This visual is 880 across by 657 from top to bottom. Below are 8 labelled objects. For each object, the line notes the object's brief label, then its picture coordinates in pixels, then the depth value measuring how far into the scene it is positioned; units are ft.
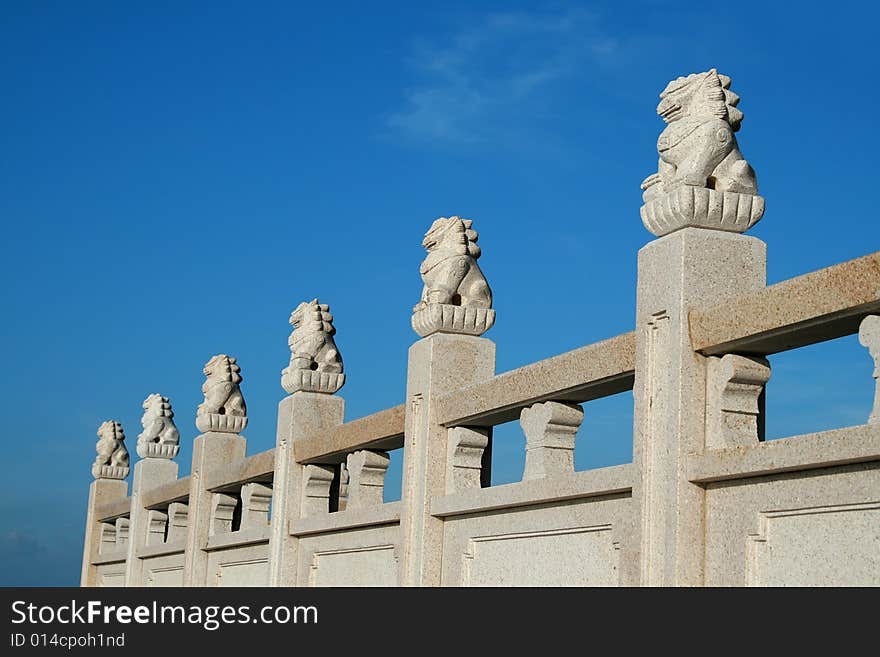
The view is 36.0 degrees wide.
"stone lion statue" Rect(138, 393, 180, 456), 55.57
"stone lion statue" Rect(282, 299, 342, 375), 39.09
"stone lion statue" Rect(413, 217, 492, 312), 31.32
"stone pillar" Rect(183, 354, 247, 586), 46.14
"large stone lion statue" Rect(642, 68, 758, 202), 22.75
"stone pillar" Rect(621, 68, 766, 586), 21.86
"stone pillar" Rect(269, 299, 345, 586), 38.47
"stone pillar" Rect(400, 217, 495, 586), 30.68
